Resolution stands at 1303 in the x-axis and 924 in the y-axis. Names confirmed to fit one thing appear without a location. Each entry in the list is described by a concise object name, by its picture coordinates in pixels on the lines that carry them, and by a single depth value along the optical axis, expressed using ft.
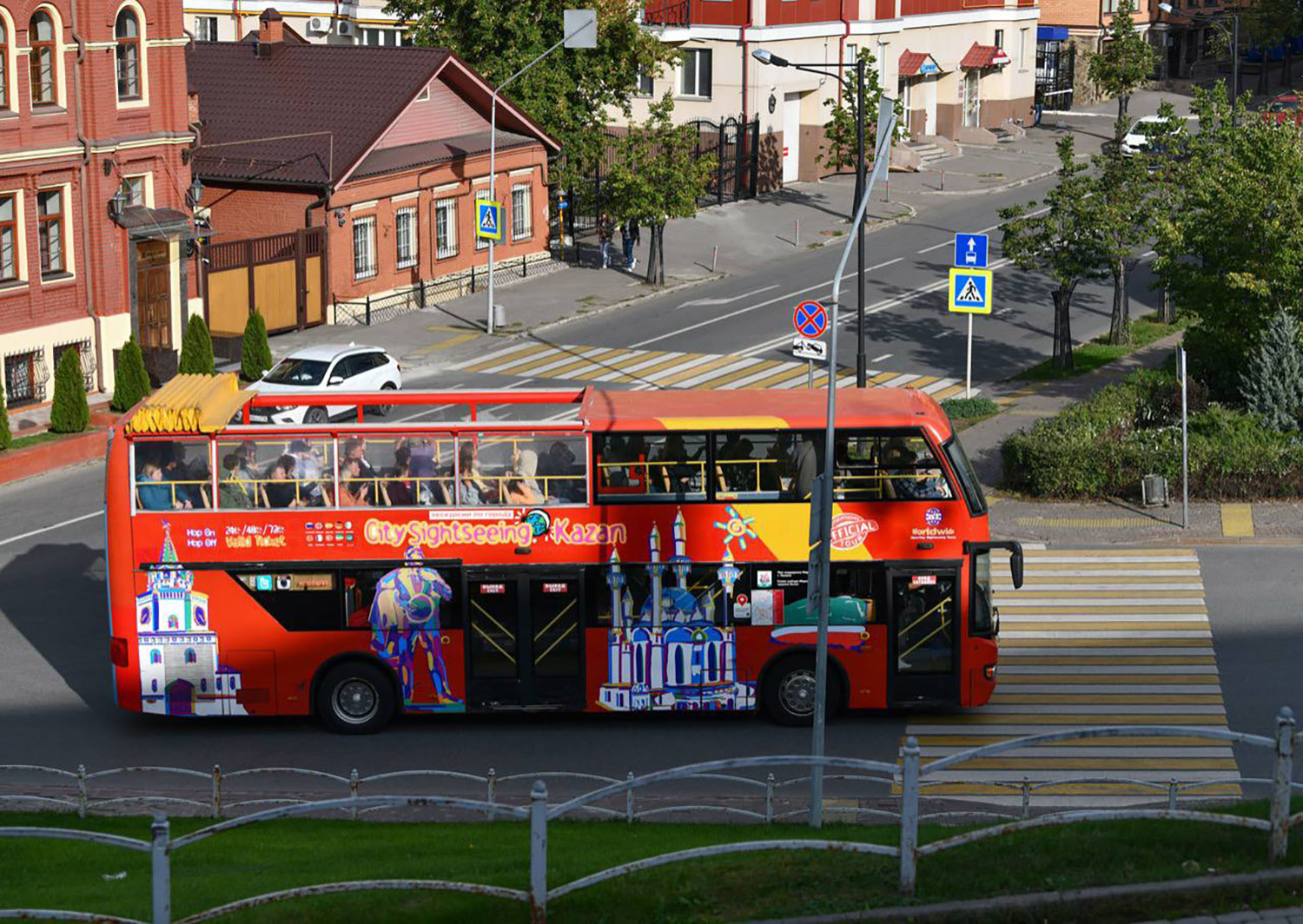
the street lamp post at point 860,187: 119.65
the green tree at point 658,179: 163.90
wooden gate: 147.33
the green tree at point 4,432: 112.57
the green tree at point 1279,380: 110.11
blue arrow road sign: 120.78
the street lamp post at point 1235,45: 219.86
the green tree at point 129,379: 124.26
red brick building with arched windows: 122.62
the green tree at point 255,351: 136.98
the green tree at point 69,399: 116.98
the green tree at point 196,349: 129.90
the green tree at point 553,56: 178.40
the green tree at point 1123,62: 254.06
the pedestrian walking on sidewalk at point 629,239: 174.50
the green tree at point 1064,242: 133.69
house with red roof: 153.99
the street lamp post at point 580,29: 168.86
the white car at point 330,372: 123.75
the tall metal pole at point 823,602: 55.77
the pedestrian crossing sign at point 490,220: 153.79
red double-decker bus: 70.38
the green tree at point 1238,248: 113.29
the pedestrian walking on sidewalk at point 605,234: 183.21
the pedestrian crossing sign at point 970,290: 119.14
